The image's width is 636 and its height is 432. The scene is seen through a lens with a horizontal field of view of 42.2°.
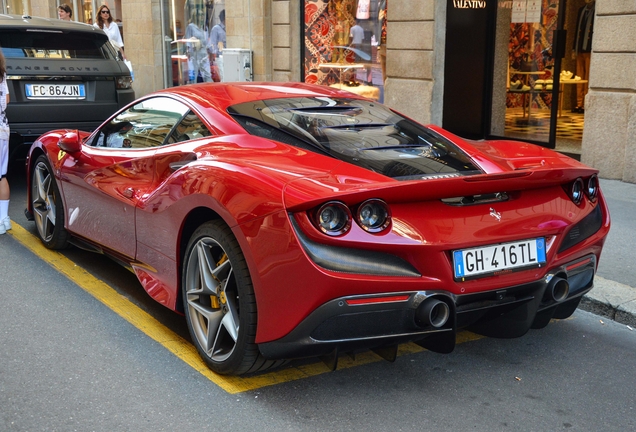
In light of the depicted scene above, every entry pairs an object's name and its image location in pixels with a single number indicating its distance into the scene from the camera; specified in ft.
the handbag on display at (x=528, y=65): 38.83
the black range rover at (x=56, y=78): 27.17
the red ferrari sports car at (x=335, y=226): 10.74
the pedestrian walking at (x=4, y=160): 22.15
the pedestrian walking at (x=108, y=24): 47.83
